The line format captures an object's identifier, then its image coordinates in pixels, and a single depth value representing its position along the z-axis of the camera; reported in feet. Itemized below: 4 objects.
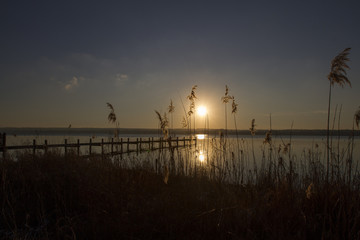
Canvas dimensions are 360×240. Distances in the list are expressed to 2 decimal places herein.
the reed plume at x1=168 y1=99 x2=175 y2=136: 24.53
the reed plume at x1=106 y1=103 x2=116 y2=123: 27.04
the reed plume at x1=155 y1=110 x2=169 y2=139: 19.38
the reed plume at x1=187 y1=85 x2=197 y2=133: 22.75
